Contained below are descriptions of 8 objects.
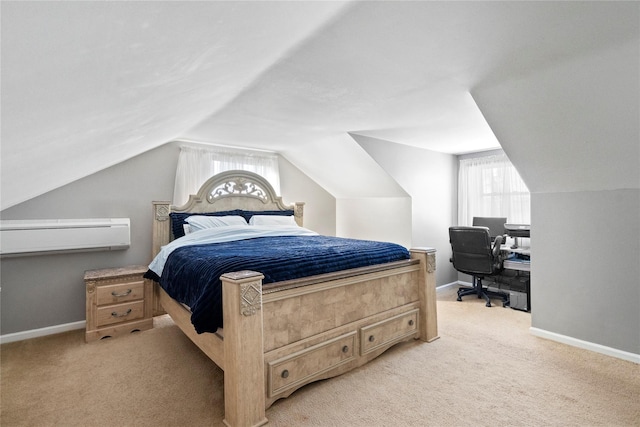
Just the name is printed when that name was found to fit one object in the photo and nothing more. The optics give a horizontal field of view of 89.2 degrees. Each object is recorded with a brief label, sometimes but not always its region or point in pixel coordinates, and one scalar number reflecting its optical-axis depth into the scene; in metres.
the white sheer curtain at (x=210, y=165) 4.06
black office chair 4.04
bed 1.85
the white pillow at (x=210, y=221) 3.70
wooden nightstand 3.07
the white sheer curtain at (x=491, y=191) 4.58
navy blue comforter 2.00
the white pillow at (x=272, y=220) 4.23
